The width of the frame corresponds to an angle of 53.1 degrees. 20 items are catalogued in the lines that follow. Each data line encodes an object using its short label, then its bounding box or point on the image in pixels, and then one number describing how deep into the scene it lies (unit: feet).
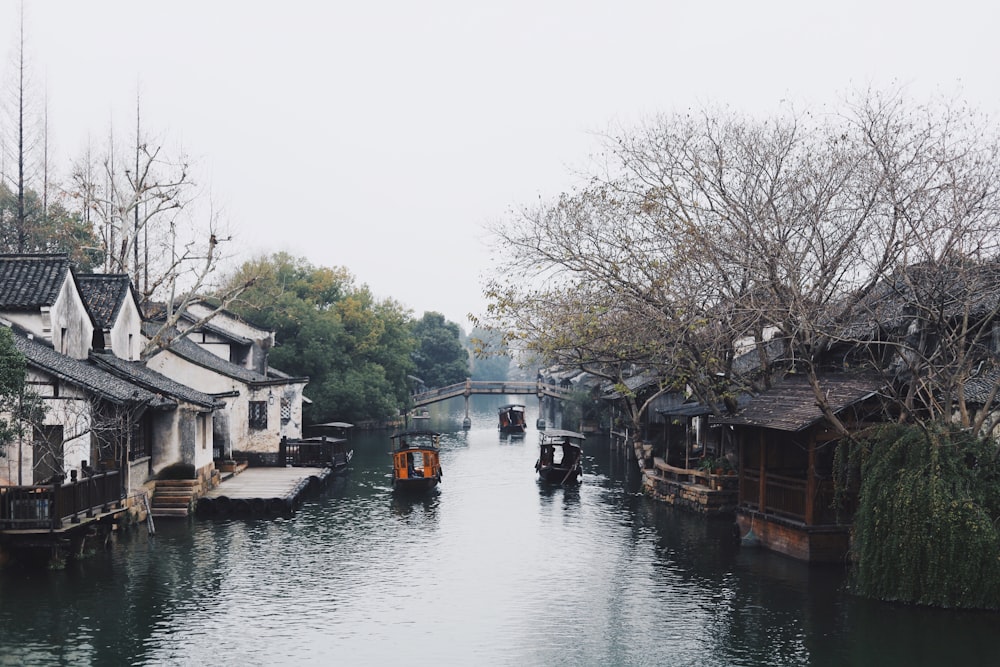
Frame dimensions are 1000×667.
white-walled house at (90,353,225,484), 104.99
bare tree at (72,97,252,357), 124.67
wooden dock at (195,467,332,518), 109.81
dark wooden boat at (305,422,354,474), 153.46
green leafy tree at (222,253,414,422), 218.18
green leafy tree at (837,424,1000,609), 65.36
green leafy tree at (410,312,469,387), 338.13
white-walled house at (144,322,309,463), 134.72
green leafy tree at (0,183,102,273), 179.63
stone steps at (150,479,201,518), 104.99
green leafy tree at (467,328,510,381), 595.47
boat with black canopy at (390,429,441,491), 132.87
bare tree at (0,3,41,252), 148.15
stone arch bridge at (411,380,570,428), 276.00
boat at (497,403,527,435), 249.96
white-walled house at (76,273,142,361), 112.06
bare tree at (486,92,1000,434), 72.95
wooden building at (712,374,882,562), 80.64
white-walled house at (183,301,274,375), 168.96
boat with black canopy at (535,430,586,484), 144.15
